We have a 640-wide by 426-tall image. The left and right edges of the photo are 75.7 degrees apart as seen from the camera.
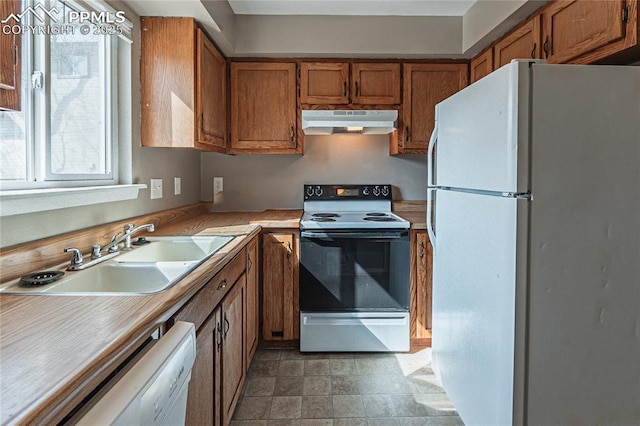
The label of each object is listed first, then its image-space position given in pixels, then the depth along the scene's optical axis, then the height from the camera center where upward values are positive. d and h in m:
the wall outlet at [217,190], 3.26 +0.01
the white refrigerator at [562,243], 1.29 -0.16
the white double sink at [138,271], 1.19 -0.28
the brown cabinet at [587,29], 1.52 +0.68
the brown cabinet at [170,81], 2.17 +0.59
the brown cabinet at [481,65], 2.62 +0.86
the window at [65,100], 1.43 +0.37
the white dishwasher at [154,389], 0.67 -0.37
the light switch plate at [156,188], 2.29 +0.02
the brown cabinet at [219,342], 1.31 -0.59
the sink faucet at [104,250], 1.38 -0.22
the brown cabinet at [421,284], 2.69 -0.60
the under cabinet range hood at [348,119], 2.79 +0.50
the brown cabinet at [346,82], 2.91 +0.78
